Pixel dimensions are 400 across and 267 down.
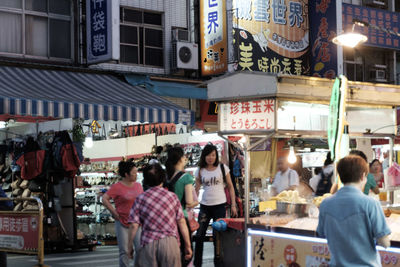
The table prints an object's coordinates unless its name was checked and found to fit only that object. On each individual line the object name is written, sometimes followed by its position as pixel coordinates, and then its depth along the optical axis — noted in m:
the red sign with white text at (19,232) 10.77
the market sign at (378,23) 22.85
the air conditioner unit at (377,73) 25.09
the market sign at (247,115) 8.80
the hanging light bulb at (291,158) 13.90
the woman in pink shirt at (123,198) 10.05
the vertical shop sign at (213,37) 17.83
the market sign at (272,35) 18.28
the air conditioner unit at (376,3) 25.08
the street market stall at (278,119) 8.09
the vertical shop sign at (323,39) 20.11
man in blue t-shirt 5.34
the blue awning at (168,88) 17.16
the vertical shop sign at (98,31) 15.61
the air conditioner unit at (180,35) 18.31
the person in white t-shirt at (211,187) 11.11
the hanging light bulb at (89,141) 18.02
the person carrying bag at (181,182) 8.93
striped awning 13.55
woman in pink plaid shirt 7.41
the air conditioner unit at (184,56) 18.12
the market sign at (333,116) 7.77
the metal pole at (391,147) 10.78
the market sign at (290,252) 7.45
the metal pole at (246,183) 9.01
